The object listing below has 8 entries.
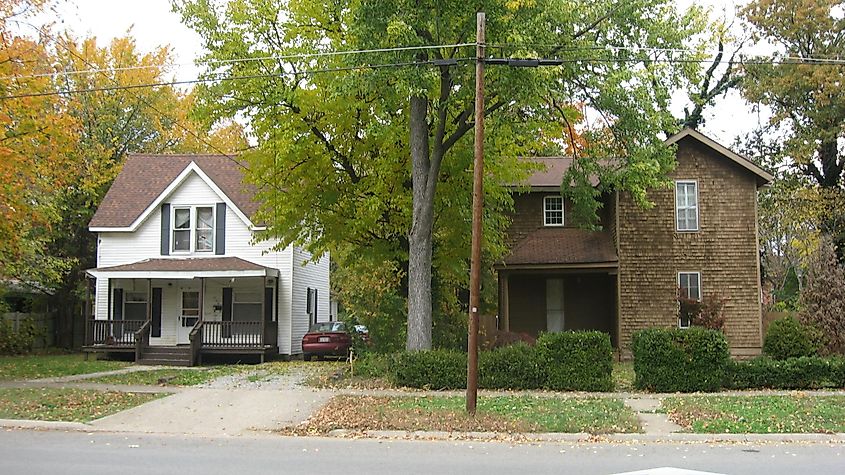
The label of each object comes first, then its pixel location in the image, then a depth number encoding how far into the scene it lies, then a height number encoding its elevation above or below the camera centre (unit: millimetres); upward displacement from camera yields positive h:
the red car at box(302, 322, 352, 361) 27484 -1758
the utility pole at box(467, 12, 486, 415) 14016 +1189
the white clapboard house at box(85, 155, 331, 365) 27906 +930
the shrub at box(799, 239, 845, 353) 20422 -194
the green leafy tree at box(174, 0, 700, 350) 17406 +4653
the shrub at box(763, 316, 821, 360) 20469 -1301
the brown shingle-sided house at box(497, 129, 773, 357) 25438 +1315
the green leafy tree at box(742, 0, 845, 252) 31328 +8397
